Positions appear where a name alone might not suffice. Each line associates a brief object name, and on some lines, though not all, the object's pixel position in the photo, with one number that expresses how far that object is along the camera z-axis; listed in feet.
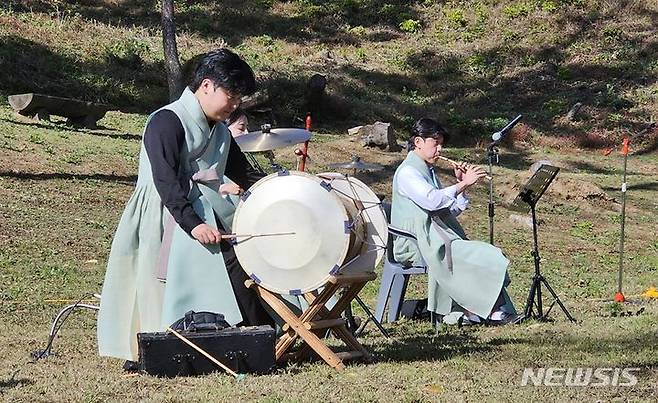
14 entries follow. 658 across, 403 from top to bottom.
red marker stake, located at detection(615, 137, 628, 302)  63.91
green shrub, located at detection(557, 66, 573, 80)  210.59
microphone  53.21
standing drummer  36.76
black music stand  56.29
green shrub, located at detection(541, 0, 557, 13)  240.10
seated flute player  53.36
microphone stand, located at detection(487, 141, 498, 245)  55.73
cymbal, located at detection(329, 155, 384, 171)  55.83
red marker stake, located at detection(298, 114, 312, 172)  48.62
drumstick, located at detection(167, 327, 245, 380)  35.83
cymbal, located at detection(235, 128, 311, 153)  46.80
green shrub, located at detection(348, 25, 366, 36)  234.79
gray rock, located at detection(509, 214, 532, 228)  111.04
